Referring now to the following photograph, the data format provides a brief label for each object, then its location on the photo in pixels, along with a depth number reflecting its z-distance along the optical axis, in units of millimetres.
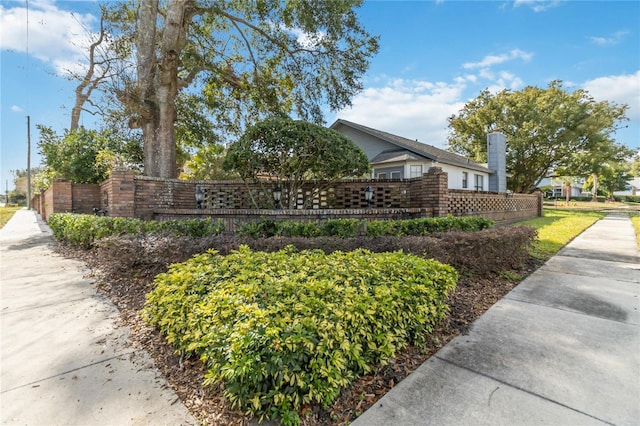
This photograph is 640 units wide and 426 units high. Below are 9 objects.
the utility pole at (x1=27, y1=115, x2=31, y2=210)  27186
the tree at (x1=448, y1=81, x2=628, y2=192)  22531
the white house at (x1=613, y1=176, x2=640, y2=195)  58562
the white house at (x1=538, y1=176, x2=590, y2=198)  51819
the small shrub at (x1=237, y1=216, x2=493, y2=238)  5578
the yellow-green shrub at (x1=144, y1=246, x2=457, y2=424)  1784
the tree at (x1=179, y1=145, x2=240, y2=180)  17891
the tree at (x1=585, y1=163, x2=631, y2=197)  44794
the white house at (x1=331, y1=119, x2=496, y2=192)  15633
